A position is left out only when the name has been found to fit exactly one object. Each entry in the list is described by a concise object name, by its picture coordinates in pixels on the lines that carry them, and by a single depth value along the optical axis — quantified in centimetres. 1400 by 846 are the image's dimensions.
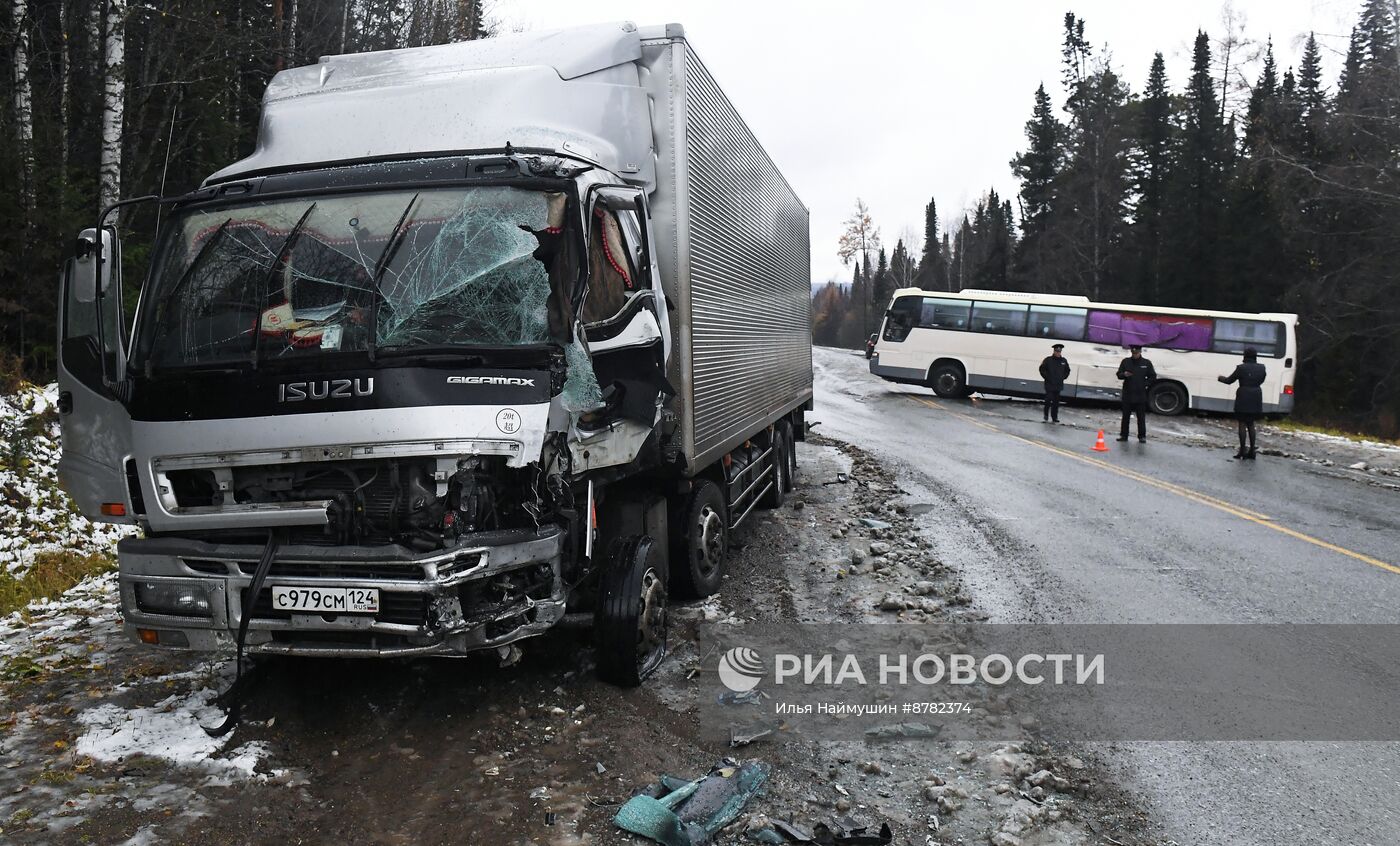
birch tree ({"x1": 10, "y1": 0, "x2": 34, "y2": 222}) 1186
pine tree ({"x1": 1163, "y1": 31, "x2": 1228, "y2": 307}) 4038
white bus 2491
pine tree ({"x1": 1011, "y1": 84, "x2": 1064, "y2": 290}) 5494
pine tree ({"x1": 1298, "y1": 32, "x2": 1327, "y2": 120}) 4238
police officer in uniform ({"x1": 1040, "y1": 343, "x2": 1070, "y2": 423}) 2109
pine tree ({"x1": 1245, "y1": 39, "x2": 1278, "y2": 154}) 3049
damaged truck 412
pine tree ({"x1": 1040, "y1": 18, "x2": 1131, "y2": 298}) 4653
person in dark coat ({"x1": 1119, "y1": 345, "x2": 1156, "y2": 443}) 1802
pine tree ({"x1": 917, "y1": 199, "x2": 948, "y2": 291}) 9288
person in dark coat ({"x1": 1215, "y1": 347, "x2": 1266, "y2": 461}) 1567
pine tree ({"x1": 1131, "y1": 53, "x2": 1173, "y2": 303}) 4512
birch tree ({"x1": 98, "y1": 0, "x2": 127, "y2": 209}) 1209
